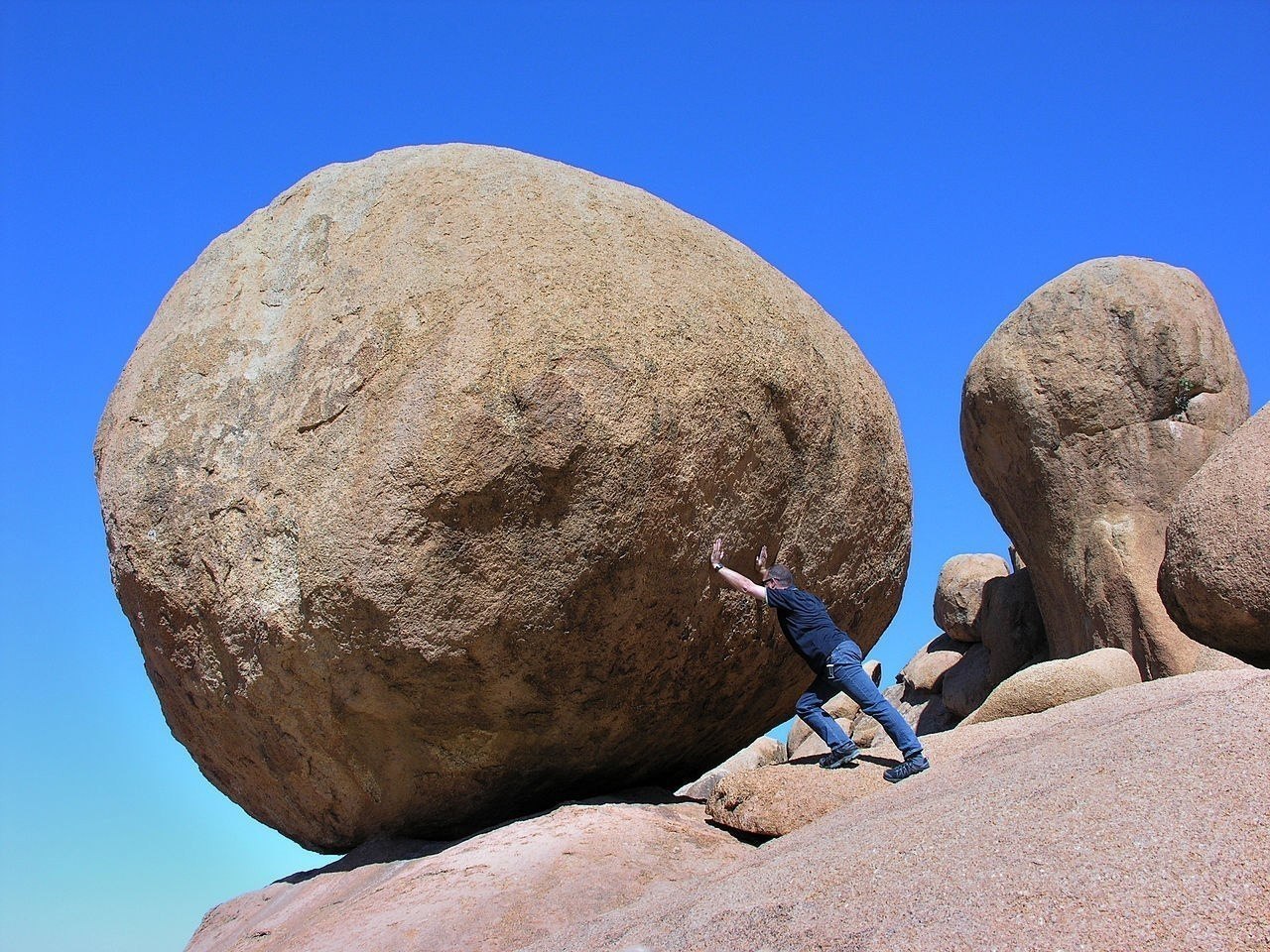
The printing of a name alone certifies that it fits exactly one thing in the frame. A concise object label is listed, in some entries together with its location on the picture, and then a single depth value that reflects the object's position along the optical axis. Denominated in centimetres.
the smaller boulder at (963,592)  1273
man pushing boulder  498
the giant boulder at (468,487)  457
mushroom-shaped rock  997
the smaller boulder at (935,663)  1277
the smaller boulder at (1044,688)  616
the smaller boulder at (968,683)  1167
